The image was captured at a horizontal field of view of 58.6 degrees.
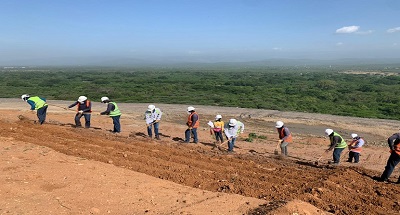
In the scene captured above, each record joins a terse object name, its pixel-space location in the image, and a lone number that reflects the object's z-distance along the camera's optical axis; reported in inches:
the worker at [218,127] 477.1
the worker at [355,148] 440.5
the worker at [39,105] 491.2
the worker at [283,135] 424.5
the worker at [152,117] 493.7
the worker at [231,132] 443.2
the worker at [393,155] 323.8
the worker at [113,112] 472.1
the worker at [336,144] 402.8
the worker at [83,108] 499.5
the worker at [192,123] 474.6
